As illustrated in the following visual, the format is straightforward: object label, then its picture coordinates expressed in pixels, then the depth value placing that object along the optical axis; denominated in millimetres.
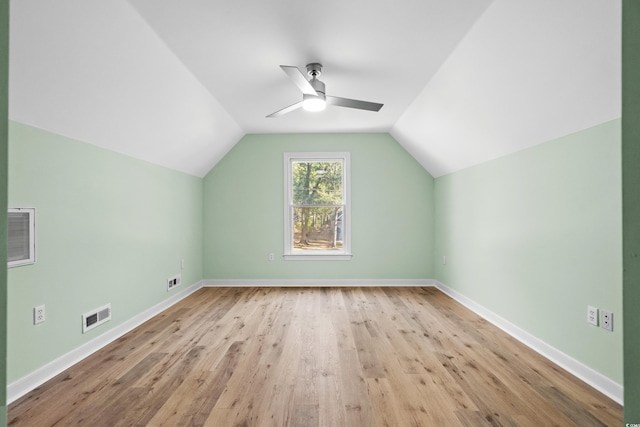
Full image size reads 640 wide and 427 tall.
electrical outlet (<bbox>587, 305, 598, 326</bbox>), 2090
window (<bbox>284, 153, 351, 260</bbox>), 5090
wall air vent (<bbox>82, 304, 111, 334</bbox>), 2559
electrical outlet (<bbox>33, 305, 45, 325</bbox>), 2094
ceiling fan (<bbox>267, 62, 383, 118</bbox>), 2526
